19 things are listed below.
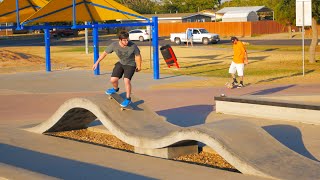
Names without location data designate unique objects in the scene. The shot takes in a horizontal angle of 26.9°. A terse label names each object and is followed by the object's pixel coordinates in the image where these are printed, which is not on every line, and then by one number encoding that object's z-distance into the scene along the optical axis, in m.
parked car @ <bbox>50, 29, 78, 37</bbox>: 91.92
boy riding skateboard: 12.60
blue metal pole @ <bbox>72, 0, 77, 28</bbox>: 25.06
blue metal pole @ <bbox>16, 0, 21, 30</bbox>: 24.72
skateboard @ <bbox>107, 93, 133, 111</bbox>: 11.83
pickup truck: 62.06
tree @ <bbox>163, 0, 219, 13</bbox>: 138.50
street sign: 24.67
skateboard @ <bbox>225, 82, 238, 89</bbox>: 20.92
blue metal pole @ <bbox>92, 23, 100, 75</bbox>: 27.36
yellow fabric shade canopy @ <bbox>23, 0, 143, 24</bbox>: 26.17
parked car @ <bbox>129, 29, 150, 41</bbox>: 72.06
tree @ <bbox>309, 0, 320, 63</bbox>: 29.72
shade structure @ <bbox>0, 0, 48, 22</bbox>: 28.94
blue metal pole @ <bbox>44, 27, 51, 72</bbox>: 29.86
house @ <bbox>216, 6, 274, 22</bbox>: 96.53
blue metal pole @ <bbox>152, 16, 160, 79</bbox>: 24.95
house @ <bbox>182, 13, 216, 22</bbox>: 103.31
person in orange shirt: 20.92
